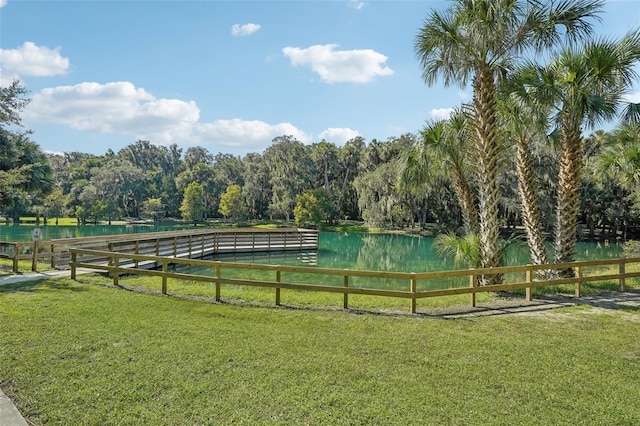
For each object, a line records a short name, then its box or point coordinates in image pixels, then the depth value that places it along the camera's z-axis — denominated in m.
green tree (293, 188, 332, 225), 47.06
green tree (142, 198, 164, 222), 60.81
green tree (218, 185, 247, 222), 54.78
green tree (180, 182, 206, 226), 57.47
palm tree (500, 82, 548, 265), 10.16
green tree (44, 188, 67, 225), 56.09
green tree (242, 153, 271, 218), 61.31
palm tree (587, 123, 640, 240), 13.41
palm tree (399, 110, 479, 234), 11.80
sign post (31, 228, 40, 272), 11.42
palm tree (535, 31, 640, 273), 9.70
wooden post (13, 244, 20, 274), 11.71
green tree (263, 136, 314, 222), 52.94
